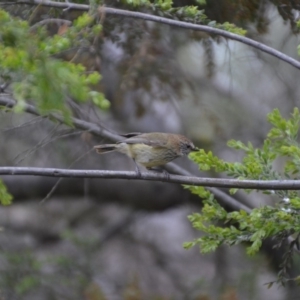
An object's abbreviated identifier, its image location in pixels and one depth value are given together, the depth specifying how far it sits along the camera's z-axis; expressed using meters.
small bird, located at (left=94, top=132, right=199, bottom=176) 10.11
